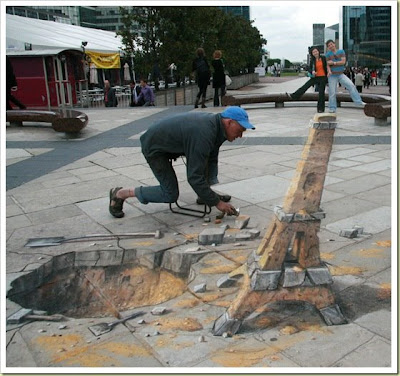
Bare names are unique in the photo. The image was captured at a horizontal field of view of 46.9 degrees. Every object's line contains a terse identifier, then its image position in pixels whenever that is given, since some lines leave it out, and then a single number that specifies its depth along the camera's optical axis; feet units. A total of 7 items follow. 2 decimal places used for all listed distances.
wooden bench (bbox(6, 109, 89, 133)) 31.65
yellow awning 61.36
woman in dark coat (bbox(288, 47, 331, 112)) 32.04
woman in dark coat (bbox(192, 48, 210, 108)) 41.16
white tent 54.24
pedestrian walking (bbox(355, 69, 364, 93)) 55.89
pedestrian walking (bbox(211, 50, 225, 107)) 42.93
